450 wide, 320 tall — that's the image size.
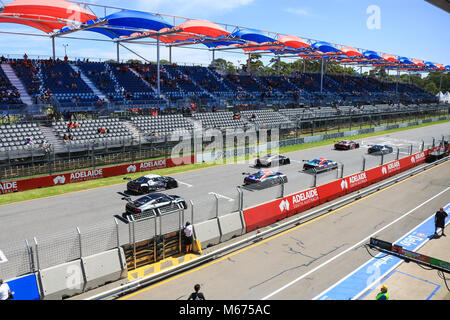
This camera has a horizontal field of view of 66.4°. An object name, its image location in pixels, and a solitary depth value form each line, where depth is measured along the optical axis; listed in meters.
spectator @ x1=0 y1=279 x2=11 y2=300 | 8.73
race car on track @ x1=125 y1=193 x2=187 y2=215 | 16.42
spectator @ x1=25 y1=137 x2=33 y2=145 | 27.53
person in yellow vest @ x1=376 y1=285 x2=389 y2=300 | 8.83
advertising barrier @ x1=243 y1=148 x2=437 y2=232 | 16.06
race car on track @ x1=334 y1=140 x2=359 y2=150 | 37.38
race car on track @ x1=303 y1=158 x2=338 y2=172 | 26.32
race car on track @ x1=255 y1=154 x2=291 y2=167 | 28.83
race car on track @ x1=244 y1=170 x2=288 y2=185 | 22.39
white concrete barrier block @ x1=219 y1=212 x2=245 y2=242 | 14.59
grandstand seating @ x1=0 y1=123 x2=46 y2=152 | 26.69
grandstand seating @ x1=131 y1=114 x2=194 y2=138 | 35.53
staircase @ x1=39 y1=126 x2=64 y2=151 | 28.23
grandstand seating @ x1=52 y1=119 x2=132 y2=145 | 30.36
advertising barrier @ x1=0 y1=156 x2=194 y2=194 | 21.73
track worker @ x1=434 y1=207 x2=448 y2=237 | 14.79
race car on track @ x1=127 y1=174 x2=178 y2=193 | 21.06
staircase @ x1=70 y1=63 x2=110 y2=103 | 39.84
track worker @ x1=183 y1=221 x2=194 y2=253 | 13.26
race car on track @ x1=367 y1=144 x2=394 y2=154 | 33.97
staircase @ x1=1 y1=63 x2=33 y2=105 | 34.36
